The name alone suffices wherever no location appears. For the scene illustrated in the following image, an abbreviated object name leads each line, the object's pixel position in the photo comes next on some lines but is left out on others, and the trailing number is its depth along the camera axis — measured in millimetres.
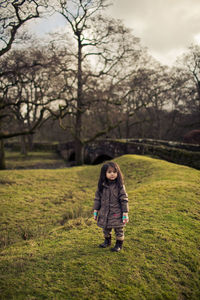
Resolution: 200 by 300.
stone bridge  12660
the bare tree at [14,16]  10990
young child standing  3750
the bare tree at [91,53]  16844
